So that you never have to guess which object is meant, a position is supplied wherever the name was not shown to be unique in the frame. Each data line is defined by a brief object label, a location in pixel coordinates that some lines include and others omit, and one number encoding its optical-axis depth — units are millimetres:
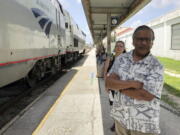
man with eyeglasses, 1814
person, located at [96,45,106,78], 9806
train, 4008
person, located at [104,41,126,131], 3648
